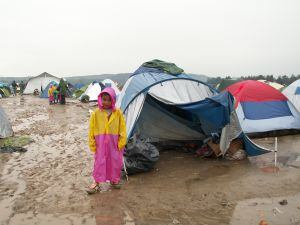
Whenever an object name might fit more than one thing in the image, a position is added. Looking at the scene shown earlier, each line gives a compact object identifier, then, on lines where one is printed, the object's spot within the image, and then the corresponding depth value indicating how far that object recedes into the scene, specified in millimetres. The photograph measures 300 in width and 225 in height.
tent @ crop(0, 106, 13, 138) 8016
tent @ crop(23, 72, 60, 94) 28945
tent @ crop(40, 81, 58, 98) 24850
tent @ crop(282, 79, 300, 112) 9273
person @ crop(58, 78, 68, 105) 17882
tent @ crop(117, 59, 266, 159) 5693
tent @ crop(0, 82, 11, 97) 25372
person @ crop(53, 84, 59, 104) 18809
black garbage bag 5130
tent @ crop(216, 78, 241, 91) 14119
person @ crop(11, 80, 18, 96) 27872
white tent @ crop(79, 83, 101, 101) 19455
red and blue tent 7507
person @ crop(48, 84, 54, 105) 18692
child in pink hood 4322
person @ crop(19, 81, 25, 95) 30695
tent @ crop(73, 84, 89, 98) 22841
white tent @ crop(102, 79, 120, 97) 18653
